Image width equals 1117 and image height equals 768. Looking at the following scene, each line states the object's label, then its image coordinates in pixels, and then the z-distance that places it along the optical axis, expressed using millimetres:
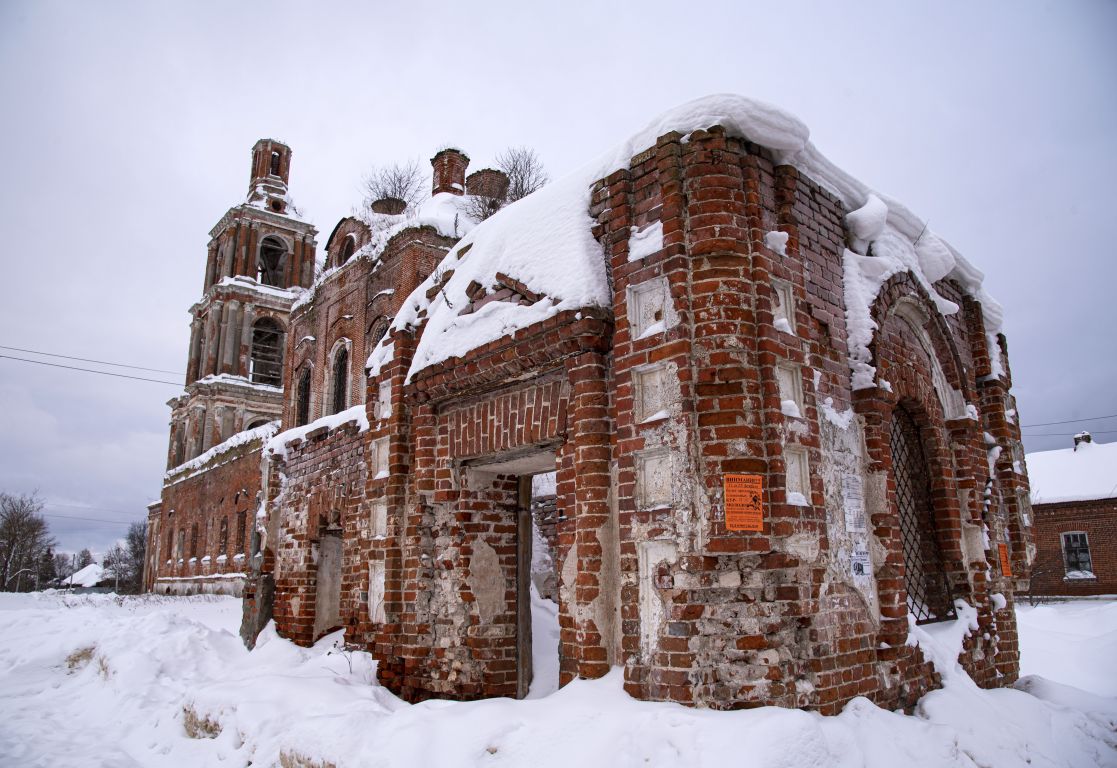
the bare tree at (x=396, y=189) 25652
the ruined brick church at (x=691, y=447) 3865
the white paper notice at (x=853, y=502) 4488
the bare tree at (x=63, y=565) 85188
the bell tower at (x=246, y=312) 32500
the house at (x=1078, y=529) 24625
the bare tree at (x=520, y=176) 21411
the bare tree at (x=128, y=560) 63000
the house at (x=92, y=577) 73625
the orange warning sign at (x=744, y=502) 3762
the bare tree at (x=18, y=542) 40219
